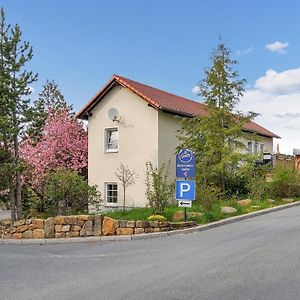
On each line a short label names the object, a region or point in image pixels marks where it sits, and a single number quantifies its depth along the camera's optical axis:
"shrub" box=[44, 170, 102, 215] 16.42
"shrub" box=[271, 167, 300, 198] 21.58
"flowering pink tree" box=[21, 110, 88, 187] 25.61
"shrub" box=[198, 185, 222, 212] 15.48
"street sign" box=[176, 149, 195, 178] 14.05
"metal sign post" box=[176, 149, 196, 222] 13.85
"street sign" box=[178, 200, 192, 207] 13.77
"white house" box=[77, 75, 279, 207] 22.19
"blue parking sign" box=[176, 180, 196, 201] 13.87
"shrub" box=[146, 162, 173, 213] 15.01
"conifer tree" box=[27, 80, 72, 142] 17.17
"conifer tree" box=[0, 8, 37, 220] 16.39
